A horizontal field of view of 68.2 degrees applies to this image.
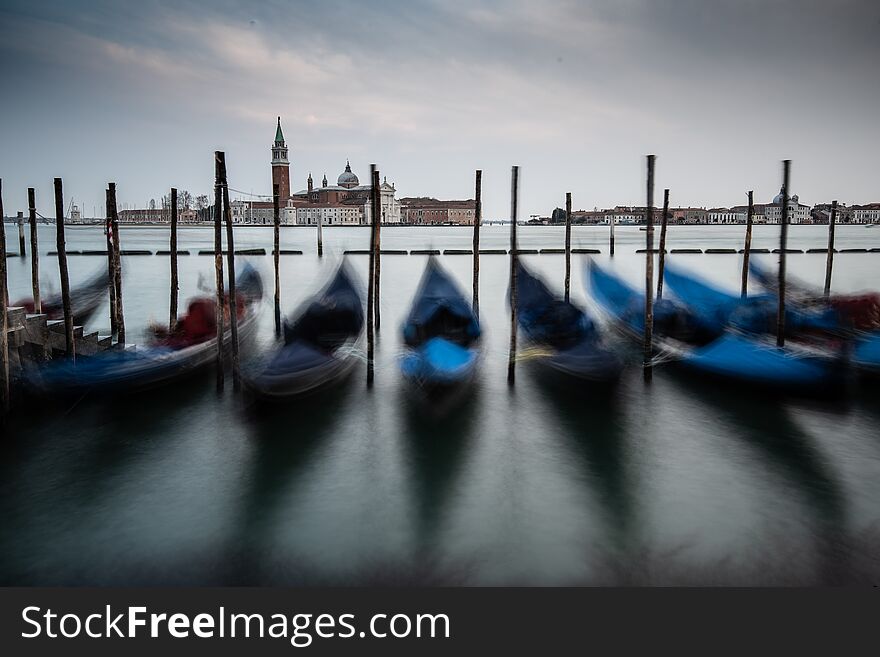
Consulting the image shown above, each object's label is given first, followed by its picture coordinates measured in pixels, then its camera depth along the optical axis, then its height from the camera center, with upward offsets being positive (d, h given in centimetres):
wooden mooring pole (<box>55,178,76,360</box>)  711 -42
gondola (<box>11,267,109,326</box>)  952 -101
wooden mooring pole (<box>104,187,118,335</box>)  879 -35
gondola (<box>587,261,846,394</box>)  707 -129
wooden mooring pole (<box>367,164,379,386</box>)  801 -72
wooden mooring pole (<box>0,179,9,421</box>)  587 -98
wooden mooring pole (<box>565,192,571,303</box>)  1221 -19
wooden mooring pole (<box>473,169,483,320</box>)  1113 +37
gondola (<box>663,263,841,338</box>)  862 -95
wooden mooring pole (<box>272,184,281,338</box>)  1130 -42
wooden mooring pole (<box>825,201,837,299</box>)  1466 -15
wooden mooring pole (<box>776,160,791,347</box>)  842 -70
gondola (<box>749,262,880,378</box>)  753 -95
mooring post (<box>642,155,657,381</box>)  765 -44
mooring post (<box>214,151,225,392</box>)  734 -40
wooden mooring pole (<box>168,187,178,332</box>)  955 -48
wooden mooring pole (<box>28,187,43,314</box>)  891 -25
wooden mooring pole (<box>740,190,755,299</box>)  1265 -20
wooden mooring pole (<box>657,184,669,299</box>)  1046 -16
